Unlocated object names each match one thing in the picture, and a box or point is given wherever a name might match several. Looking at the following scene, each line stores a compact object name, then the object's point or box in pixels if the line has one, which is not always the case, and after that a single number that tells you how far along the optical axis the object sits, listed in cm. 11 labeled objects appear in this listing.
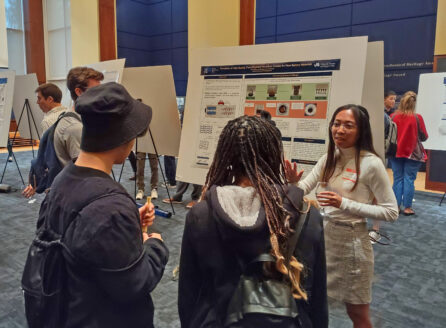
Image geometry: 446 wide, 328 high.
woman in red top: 429
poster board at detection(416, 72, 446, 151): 458
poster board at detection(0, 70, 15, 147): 491
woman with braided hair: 94
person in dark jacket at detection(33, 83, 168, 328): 95
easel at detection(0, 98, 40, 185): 516
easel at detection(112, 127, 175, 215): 377
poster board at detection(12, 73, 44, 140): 519
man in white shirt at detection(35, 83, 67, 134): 273
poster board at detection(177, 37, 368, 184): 219
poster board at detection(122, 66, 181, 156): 370
